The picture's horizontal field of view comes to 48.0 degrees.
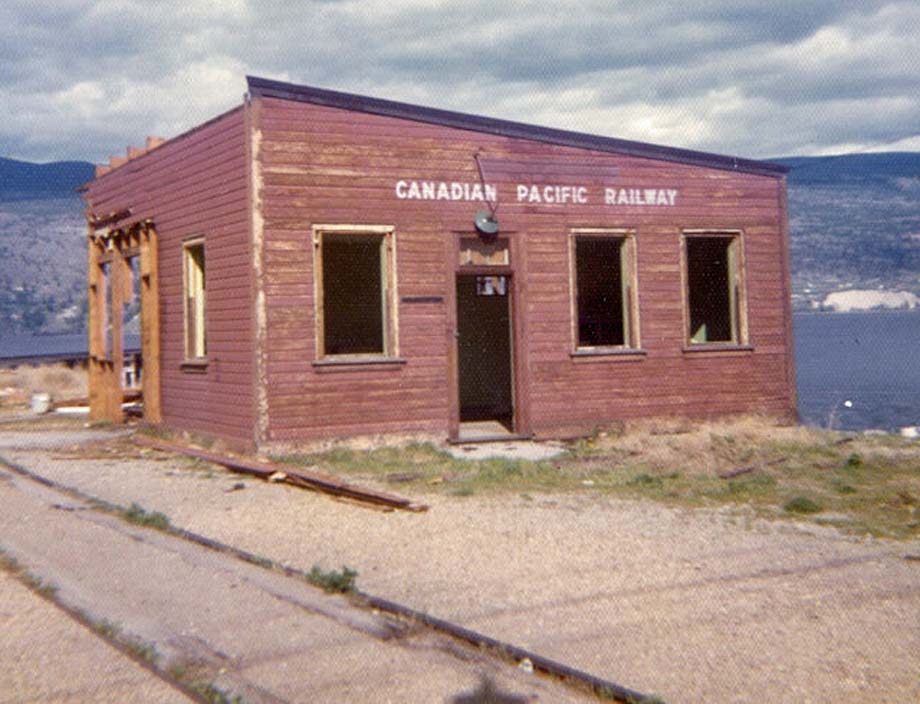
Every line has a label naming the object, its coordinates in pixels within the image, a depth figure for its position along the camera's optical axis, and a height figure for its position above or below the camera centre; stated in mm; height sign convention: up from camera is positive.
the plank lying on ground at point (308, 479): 9570 -1220
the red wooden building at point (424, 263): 13367 +1421
